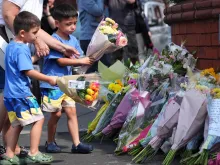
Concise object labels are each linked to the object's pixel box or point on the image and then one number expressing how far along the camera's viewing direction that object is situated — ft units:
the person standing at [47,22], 44.65
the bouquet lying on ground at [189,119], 27.30
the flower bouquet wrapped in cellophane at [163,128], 28.47
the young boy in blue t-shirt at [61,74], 31.14
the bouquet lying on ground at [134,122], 30.88
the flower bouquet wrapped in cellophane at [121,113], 32.55
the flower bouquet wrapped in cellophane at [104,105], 34.46
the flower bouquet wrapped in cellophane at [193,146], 27.88
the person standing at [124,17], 51.22
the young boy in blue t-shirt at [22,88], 28.27
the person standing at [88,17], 47.08
